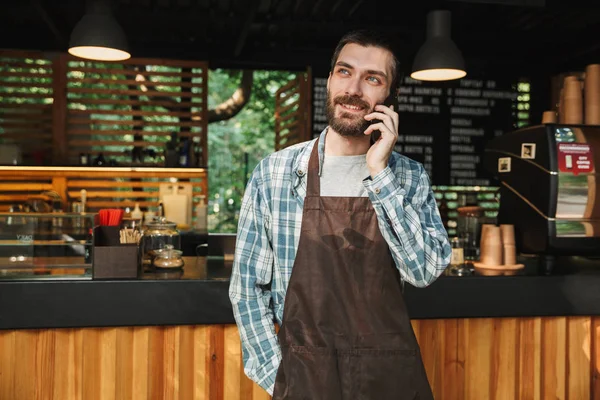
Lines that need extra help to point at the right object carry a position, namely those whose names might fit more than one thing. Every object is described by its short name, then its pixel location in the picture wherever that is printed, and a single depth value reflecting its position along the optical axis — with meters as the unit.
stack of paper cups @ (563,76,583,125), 3.21
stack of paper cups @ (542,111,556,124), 3.28
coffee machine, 2.97
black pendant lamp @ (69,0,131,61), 3.79
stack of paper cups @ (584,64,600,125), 3.15
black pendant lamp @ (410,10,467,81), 4.35
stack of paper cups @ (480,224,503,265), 3.13
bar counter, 2.50
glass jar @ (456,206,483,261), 3.61
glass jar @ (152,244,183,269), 2.90
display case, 2.59
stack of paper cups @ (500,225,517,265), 3.15
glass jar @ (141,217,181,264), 3.01
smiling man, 1.63
